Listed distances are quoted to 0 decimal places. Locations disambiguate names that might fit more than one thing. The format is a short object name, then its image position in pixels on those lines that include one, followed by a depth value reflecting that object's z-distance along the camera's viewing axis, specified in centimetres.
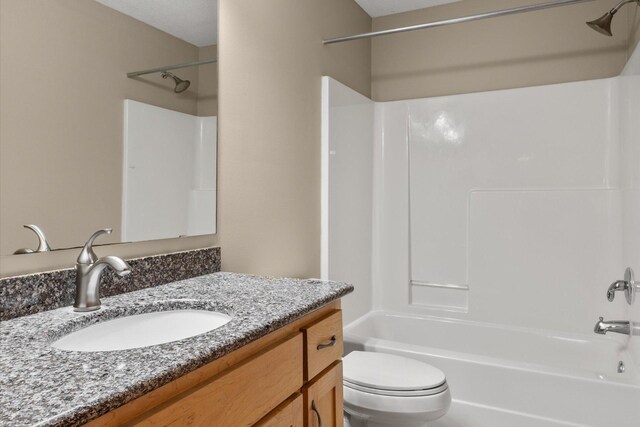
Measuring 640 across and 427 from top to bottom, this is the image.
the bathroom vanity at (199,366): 64
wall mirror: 107
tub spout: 206
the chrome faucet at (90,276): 110
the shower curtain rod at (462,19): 198
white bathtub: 180
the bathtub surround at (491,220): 247
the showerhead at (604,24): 207
